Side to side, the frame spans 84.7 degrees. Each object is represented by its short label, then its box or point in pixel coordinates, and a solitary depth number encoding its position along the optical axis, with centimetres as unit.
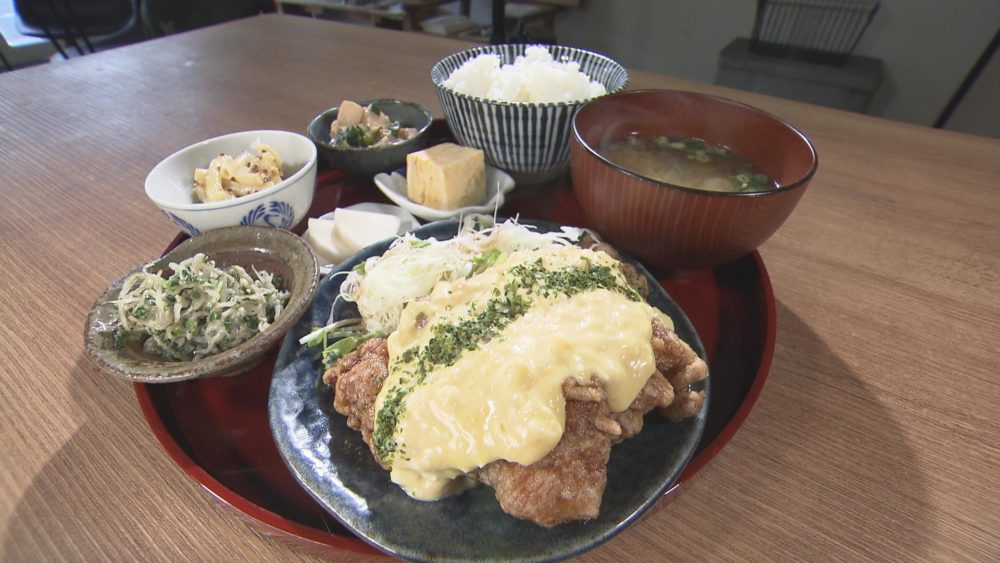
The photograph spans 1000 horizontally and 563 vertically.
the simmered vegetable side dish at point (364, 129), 37
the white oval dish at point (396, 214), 33
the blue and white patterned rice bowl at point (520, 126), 33
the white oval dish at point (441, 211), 32
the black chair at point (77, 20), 84
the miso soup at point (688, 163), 29
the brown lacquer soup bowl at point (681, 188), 24
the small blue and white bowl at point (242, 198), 29
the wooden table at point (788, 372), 20
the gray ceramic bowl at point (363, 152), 35
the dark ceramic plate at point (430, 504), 18
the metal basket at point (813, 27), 90
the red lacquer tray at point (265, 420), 19
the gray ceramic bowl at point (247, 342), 22
